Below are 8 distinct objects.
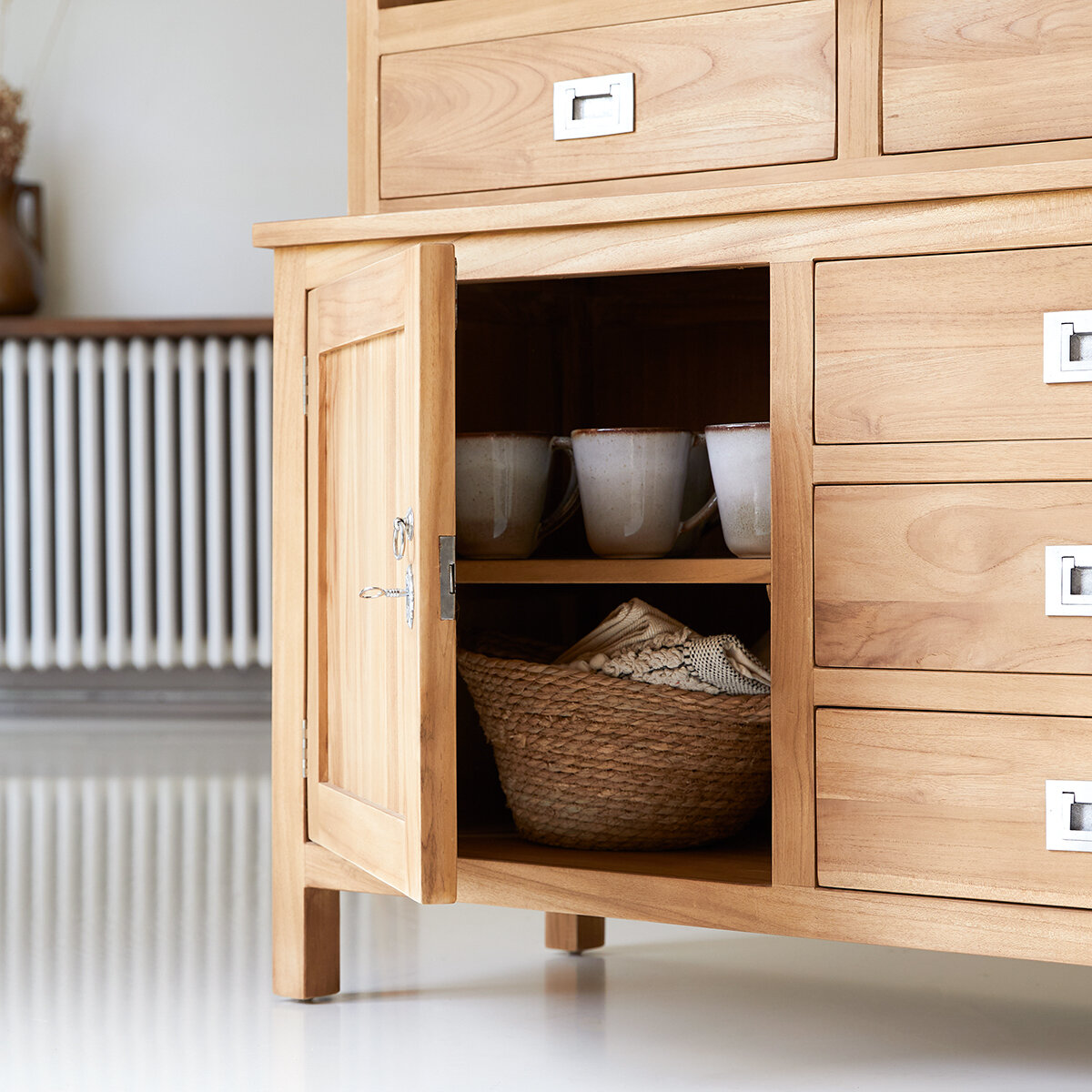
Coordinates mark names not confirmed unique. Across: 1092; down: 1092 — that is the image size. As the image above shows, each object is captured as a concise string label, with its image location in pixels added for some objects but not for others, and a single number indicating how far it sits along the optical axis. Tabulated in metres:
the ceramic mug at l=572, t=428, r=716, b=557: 2.21
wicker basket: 2.19
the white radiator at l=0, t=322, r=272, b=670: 4.19
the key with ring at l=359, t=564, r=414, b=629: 1.95
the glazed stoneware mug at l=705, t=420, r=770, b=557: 2.14
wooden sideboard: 1.96
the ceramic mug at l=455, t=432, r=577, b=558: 2.23
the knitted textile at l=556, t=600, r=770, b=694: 2.22
